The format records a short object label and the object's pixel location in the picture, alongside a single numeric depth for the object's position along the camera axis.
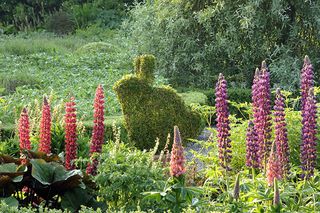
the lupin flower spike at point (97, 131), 5.44
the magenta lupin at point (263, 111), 4.82
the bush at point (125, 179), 4.65
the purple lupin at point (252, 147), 4.86
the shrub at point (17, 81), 11.98
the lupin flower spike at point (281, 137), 4.83
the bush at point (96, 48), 16.27
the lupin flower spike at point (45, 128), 5.57
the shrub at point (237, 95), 11.20
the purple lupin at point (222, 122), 4.82
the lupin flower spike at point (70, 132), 5.55
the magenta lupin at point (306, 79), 5.19
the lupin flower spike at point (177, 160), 4.17
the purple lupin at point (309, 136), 4.79
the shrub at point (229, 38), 12.03
